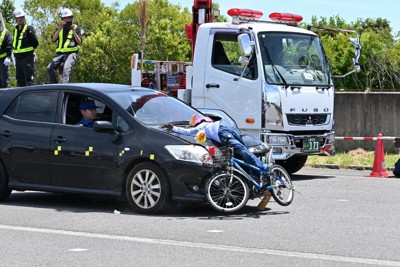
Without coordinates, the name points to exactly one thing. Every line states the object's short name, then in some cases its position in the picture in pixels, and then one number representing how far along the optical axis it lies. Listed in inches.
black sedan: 443.5
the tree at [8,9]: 3634.4
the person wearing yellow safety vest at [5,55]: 754.8
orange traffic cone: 701.3
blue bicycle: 442.0
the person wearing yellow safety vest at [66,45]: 723.4
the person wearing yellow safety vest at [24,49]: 739.4
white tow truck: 640.4
